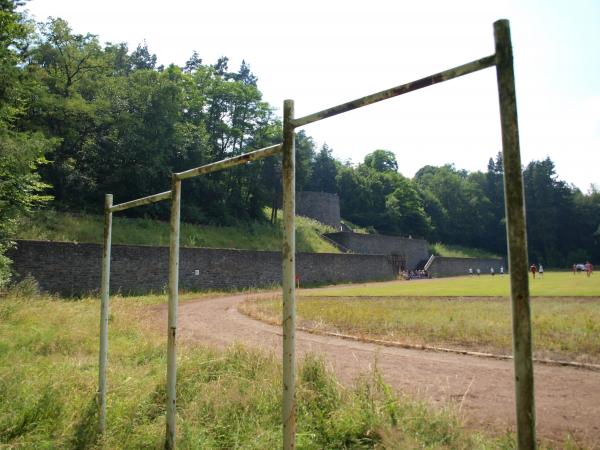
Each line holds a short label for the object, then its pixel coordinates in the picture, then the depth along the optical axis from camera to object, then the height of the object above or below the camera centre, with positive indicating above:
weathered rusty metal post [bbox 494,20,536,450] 1.85 -0.07
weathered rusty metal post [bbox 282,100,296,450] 2.77 -0.29
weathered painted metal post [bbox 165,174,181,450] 3.80 -0.45
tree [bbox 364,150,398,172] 92.56 +21.02
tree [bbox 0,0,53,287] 11.62 +3.04
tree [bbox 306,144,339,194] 69.19 +13.65
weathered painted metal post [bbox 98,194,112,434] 4.32 -0.55
